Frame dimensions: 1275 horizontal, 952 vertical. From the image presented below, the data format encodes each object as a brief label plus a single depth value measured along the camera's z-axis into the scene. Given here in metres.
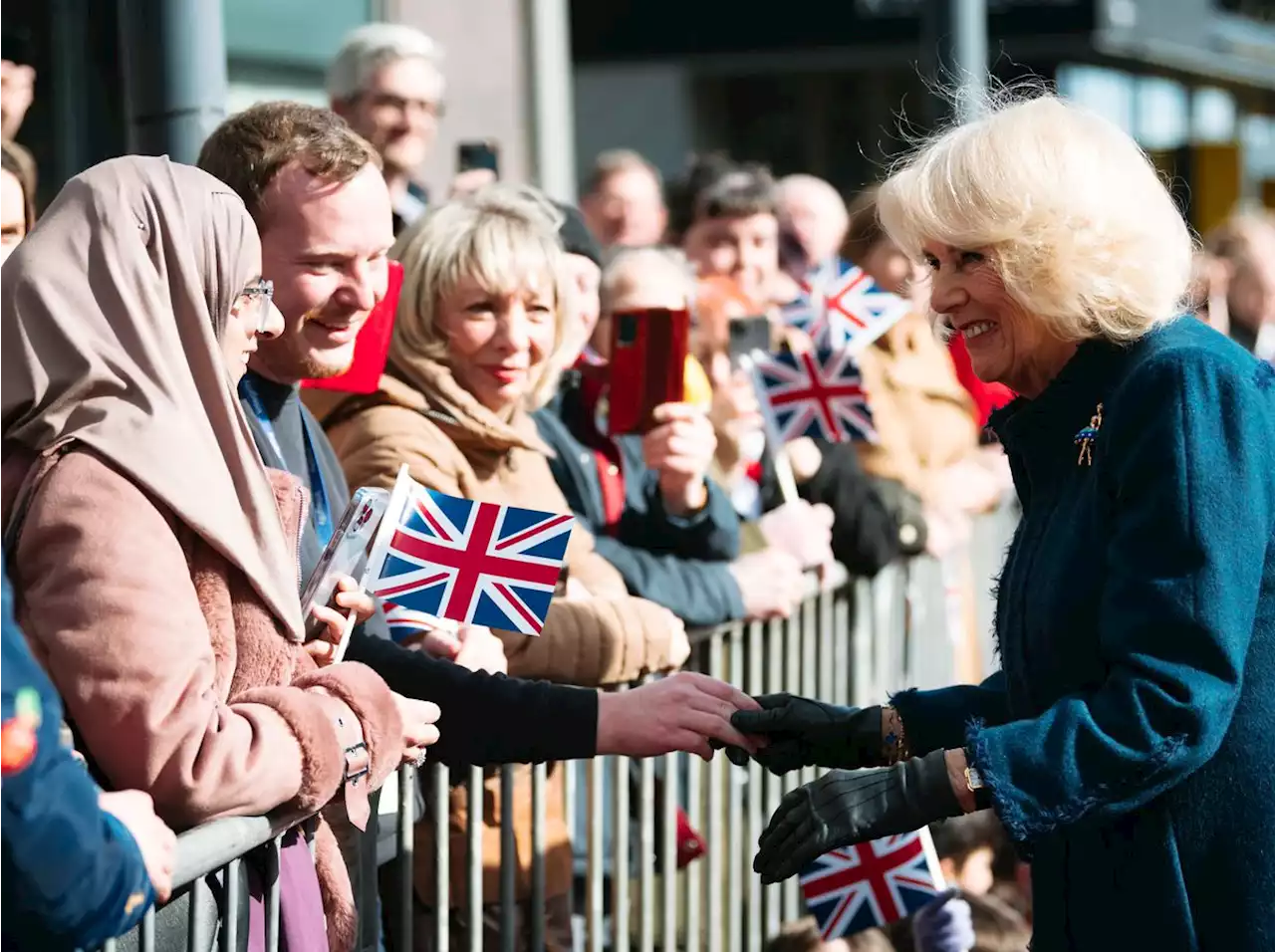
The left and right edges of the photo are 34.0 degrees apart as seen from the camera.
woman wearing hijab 2.73
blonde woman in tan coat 4.43
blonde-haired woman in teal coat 3.16
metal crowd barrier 2.98
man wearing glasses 6.97
